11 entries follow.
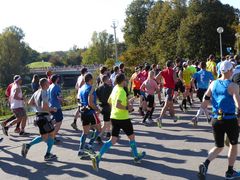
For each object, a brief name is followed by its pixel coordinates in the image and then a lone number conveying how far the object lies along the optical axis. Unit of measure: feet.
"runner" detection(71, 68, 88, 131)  35.76
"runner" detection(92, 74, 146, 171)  23.47
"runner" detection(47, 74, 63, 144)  31.50
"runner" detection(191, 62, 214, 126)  37.17
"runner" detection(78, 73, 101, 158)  27.04
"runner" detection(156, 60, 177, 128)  38.14
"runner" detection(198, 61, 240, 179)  18.97
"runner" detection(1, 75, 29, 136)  36.09
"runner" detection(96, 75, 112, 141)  29.84
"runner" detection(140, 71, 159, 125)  37.24
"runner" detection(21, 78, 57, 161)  26.30
